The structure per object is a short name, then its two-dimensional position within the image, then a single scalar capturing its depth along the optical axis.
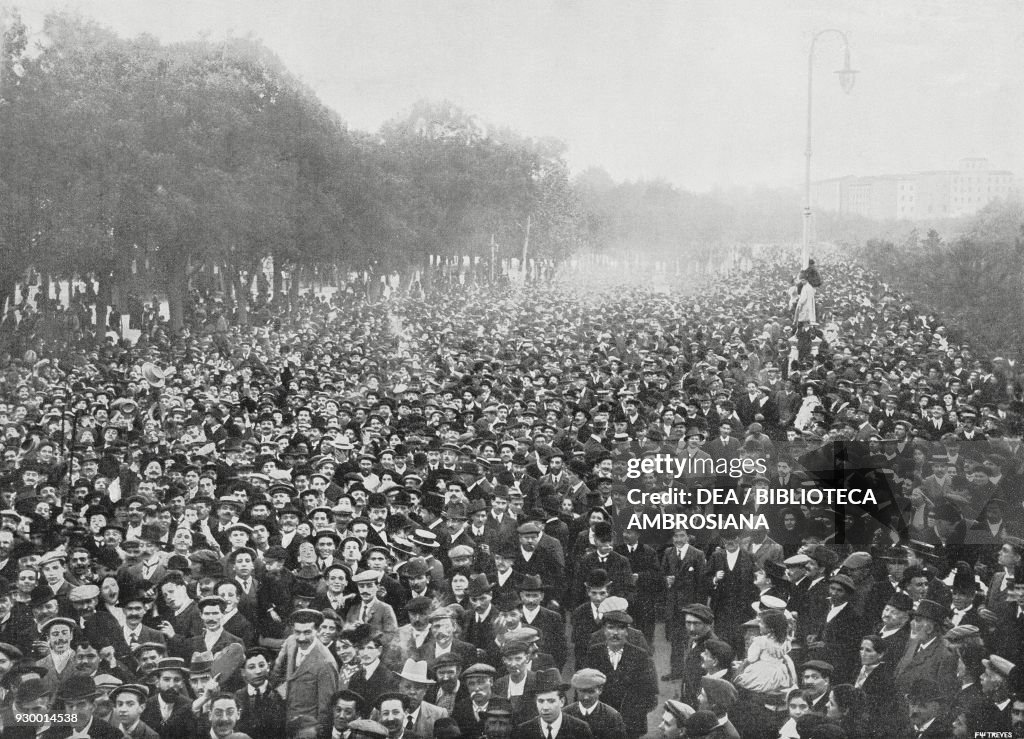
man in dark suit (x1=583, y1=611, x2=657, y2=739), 7.47
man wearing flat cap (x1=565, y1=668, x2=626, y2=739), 7.06
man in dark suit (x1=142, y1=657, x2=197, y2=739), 7.16
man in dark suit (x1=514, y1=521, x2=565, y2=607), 8.63
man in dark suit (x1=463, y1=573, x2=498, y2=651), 7.97
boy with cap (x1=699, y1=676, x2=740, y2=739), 6.93
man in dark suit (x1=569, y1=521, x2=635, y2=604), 8.30
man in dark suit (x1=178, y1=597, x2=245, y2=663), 7.51
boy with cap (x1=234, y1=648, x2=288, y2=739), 7.21
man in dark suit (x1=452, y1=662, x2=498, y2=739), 7.27
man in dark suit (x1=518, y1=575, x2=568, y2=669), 7.96
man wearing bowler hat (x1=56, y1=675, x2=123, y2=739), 7.58
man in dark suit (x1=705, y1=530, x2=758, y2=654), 8.23
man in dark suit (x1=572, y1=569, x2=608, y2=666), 7.85
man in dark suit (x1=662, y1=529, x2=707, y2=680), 8.52
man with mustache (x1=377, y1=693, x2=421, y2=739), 6.90
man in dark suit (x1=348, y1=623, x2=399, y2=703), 7.30
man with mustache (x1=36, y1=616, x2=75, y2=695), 7.78
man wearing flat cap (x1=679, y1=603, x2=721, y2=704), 7.29
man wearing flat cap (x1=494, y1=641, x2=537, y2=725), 7.46
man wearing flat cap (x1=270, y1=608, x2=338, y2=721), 7.26
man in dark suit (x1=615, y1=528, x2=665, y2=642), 8.45
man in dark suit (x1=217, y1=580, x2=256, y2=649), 7.59
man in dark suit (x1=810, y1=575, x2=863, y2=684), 7.42
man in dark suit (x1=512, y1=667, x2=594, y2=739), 7.03
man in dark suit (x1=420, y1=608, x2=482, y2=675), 7.54
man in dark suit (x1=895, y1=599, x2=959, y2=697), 7.04
